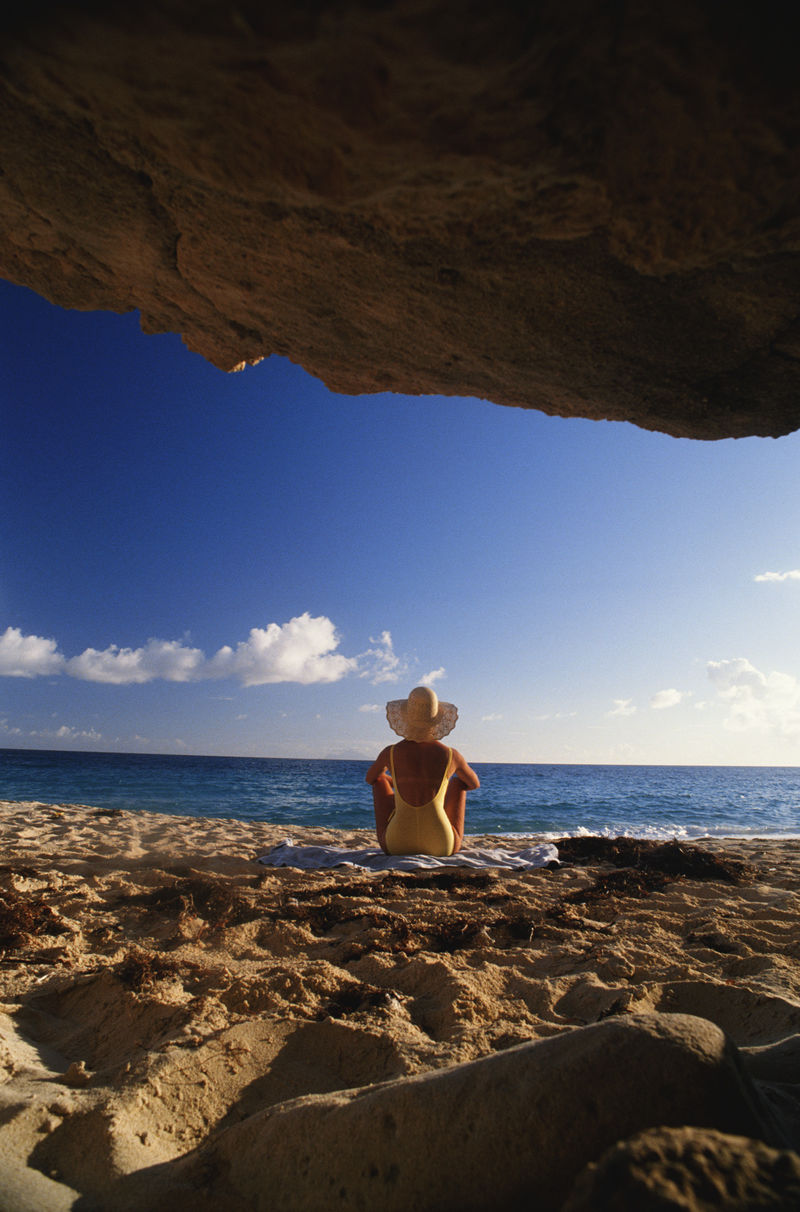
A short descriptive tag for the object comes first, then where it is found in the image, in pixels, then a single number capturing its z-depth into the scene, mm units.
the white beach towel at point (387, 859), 5387
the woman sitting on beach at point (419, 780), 5680
